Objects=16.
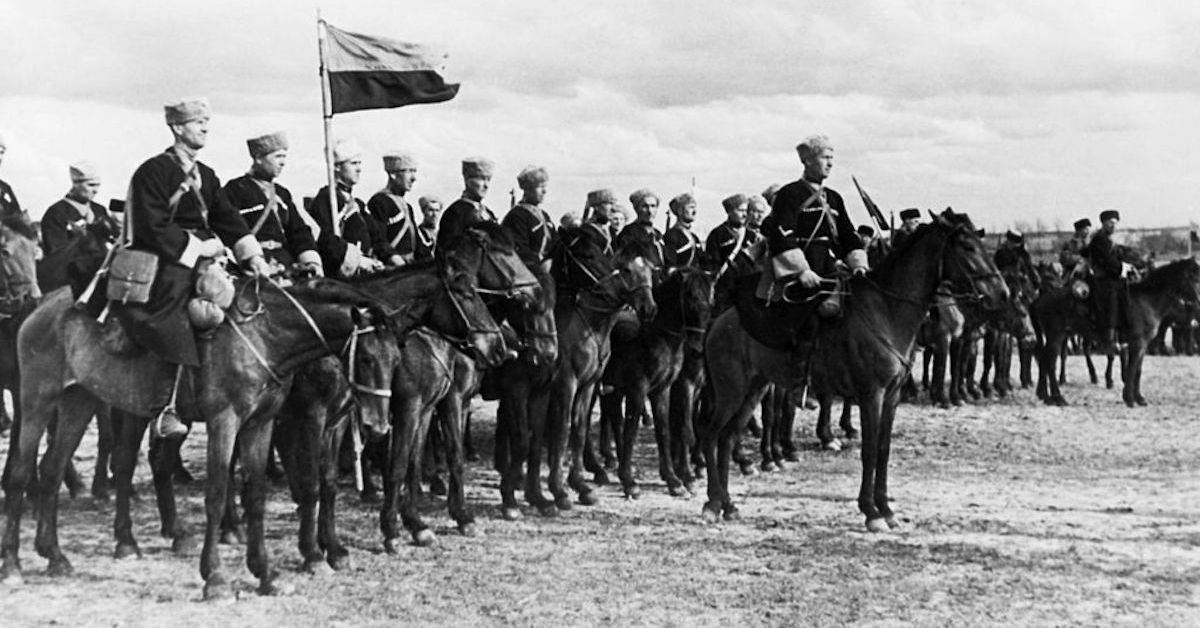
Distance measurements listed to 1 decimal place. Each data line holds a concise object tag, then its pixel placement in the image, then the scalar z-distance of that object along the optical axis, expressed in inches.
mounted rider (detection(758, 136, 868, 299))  432.1
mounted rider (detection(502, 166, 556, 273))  473.1
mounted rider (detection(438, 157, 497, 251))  433.7
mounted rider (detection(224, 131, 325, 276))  385.7
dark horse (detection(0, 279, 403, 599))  312.5
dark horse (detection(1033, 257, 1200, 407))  815.7
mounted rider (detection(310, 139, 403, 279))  423.8
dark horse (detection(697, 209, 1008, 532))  411.5
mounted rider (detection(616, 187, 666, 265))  460.4
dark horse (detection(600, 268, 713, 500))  485.4
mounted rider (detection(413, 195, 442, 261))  538.3
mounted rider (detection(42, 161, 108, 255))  533.6
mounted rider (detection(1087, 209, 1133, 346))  829.2
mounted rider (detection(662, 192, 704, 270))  550.9
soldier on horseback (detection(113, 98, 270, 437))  308.3
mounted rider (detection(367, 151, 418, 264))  473.7
